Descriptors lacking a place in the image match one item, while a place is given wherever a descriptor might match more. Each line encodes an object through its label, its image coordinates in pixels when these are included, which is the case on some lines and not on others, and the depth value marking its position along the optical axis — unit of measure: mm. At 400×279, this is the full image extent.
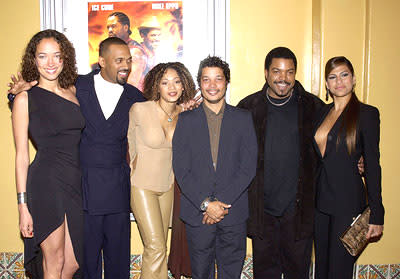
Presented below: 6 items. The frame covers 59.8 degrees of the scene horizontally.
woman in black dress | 2373
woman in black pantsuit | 2561
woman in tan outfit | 2799
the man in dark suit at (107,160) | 2842
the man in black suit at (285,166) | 2803
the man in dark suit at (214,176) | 2598
